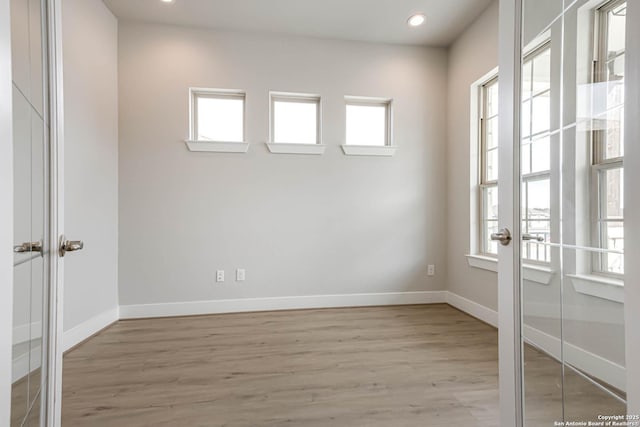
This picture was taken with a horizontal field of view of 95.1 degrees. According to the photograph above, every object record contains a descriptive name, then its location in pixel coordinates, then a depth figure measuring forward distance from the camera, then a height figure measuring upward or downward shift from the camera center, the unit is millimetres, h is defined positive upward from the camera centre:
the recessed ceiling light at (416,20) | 2765 +1848
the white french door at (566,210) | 736 +3
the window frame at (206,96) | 2981 +1202
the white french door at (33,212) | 624 +5
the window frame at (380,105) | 3181 +1205
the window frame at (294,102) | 3062 +1199
